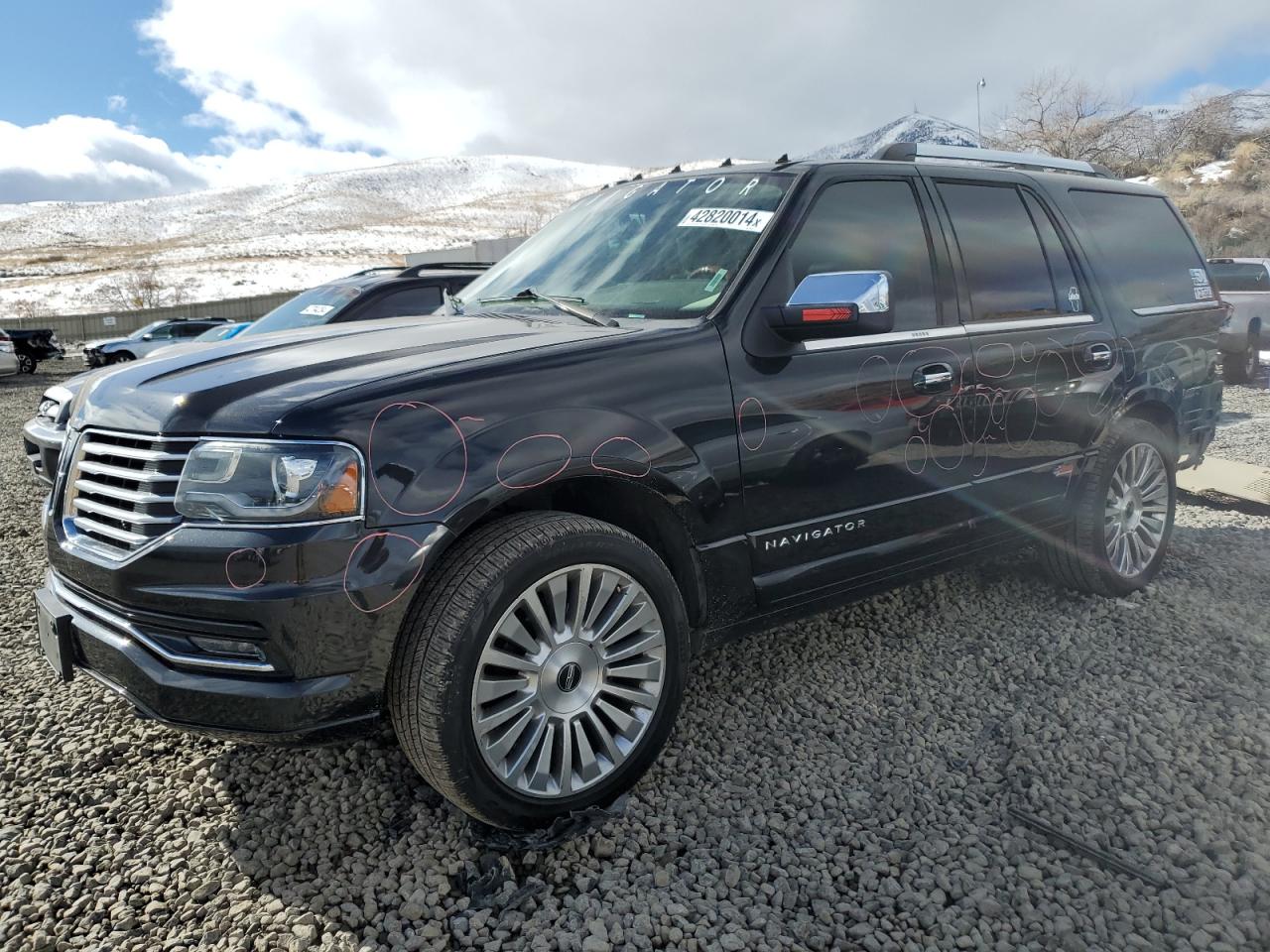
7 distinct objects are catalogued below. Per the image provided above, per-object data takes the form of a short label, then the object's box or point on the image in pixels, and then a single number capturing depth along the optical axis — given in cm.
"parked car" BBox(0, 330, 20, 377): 1803
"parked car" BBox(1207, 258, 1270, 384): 1177
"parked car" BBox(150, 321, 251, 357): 1042
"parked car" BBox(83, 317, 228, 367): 2227
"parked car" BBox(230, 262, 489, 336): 721
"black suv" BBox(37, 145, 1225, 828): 216
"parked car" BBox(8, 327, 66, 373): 2172
